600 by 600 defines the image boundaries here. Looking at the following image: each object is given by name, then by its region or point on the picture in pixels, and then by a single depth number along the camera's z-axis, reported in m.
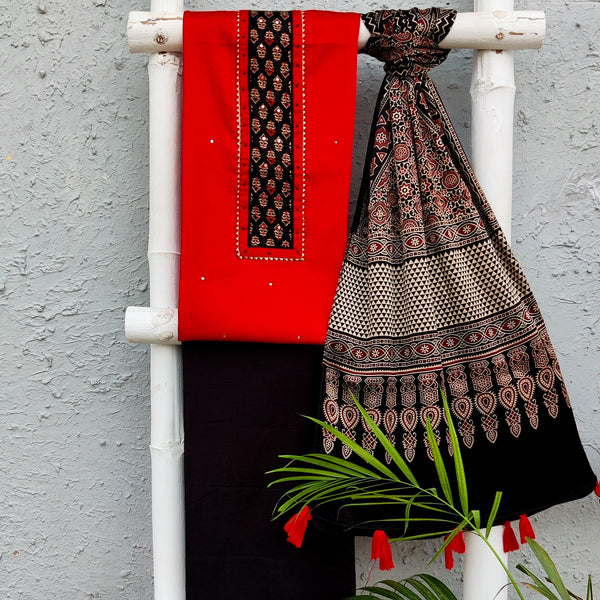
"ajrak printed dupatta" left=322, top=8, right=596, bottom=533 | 1.01
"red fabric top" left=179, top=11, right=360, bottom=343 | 1.02
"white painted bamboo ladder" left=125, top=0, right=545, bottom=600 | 1.01
